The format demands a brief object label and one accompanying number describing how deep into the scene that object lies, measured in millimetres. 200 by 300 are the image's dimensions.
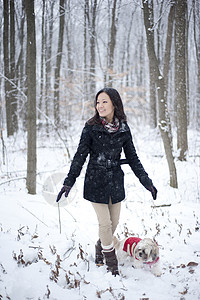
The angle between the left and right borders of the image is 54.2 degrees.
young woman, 2254
